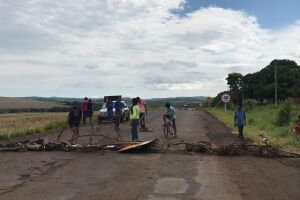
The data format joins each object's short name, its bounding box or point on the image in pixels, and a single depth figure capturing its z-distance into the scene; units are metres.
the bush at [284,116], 17.25
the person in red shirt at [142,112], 15.14
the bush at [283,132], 12.94
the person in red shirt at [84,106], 18.50
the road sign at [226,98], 26.30
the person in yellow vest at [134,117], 11.59
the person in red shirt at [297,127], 10.67
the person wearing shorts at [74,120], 11.73
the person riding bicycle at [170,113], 13.16
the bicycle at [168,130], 12.93
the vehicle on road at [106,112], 21.70
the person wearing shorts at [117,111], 14.33
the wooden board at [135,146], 9.59
